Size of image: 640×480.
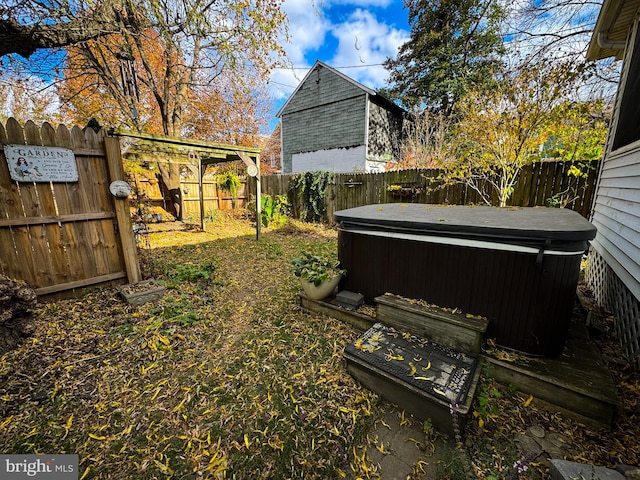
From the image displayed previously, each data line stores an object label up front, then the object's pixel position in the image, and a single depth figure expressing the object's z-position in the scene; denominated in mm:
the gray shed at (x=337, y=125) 11062
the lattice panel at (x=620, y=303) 2088
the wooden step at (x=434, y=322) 1971
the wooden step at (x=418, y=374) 1597
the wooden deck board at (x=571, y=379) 1565
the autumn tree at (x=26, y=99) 6570
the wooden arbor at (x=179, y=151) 4516
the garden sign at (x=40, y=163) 2564
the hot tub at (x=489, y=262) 1829
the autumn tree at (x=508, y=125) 4293
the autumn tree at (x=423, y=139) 10992
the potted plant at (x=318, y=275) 2906
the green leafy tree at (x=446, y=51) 11570
